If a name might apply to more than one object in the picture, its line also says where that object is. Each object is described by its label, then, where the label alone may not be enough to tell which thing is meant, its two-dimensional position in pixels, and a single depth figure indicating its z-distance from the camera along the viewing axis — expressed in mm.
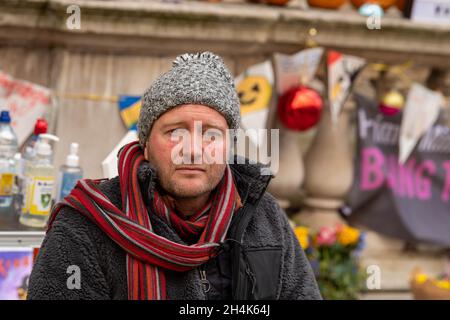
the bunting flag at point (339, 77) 8227
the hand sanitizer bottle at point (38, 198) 5672
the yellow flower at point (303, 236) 8044
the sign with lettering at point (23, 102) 7137
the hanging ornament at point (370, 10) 8437
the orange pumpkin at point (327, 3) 8461
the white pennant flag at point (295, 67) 8117
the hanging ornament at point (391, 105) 8859
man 3541
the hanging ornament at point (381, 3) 8664
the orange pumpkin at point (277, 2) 8164
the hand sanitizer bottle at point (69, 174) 6035
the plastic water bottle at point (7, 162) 5930
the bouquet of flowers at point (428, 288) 7359
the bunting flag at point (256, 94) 7789
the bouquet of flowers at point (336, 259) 8258
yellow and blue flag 7551
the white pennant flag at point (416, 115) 8937
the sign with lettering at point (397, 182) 8844
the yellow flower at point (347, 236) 8406
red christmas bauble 7988
